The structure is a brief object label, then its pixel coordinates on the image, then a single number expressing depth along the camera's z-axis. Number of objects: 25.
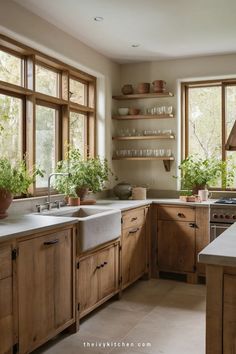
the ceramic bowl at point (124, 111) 5.23
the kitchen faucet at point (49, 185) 3.69
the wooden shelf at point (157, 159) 5.05
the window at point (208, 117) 4.99
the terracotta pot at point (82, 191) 4.18
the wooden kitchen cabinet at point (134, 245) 4.06
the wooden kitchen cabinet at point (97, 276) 3.23
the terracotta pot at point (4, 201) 3.00
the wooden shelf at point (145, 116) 5.03
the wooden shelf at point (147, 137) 5.04
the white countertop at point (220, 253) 1.77
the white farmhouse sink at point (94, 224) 3.14
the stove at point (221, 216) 4.26
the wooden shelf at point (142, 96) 5.04
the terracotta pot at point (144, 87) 5.11
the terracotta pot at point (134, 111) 5.21
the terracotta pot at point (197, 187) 4.83
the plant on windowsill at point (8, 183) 3.00
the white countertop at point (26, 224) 2.43
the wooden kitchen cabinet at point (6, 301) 2.34
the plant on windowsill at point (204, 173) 4.80
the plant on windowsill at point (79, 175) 4.07
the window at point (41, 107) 3.58
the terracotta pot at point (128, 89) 5.20
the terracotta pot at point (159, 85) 5.03
